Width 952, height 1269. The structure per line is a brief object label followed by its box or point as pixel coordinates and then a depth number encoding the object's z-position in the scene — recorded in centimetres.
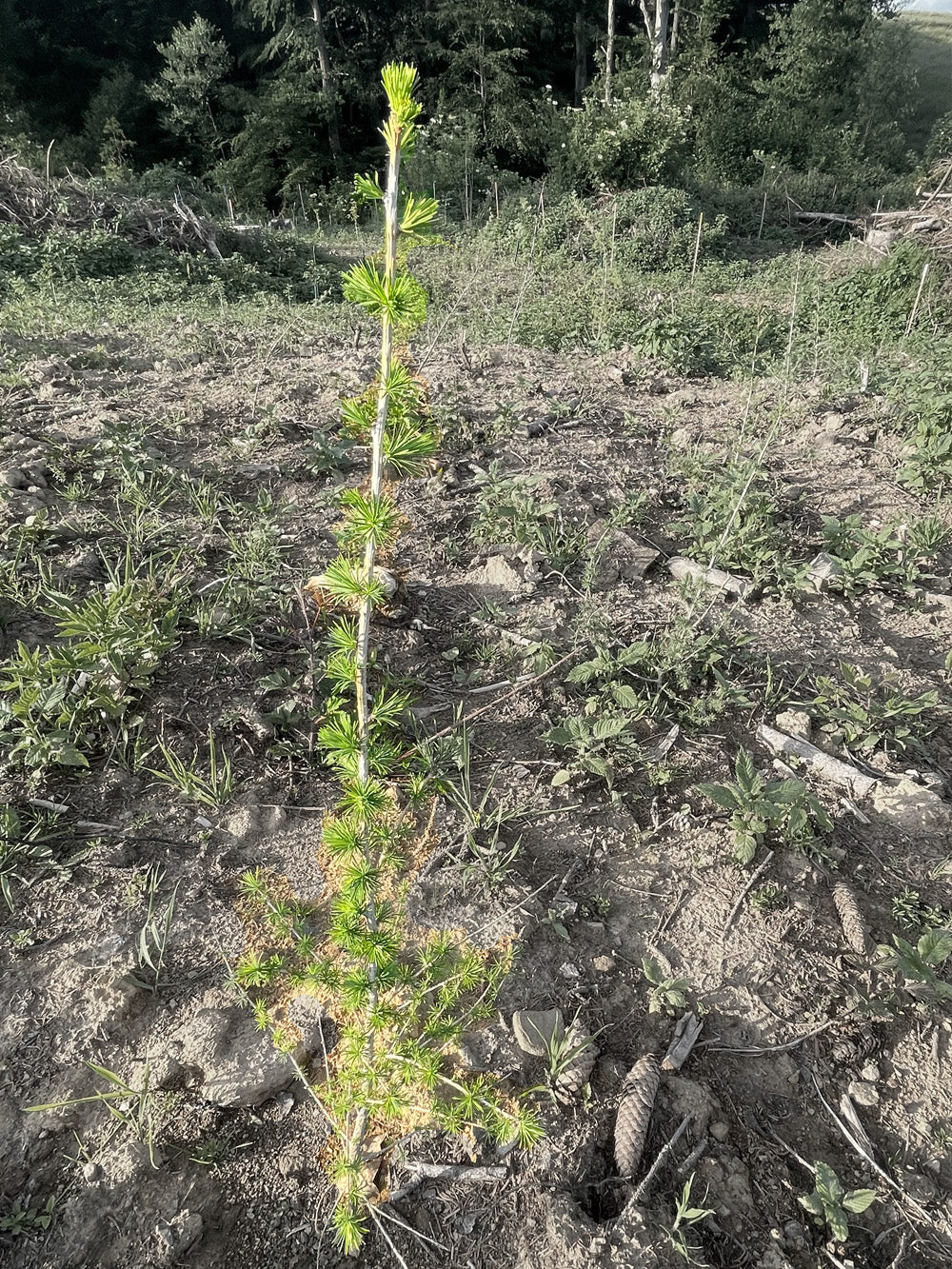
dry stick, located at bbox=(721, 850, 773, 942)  196
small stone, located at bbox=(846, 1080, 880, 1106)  166
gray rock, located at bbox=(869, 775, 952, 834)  225
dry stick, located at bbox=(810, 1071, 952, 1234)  149
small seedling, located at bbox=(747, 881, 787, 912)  198
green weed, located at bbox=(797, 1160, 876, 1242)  144
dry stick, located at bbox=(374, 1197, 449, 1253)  140
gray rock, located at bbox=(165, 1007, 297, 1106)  156
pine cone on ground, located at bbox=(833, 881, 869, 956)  192
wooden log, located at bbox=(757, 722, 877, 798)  234
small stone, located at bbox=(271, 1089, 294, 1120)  157
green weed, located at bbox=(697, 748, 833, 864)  204
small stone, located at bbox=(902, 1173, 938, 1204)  152
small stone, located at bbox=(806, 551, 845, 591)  315
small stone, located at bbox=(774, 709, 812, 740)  249
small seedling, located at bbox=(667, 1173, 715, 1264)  137
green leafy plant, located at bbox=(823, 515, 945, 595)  315
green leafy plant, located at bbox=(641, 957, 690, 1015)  177
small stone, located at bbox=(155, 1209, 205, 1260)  137
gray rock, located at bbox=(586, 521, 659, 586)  317
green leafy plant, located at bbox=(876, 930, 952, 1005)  178
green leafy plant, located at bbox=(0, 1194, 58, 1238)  137
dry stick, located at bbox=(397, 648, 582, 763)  234
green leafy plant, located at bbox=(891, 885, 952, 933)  199
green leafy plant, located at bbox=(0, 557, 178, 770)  212
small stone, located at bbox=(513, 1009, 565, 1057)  166
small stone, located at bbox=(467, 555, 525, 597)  305
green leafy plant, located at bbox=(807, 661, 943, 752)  246
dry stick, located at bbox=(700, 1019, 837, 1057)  171
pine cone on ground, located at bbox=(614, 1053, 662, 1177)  151
